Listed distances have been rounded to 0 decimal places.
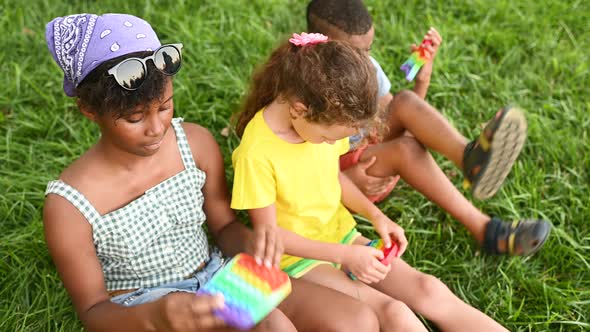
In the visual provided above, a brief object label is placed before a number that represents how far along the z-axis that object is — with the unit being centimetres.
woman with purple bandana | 208
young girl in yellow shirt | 218
